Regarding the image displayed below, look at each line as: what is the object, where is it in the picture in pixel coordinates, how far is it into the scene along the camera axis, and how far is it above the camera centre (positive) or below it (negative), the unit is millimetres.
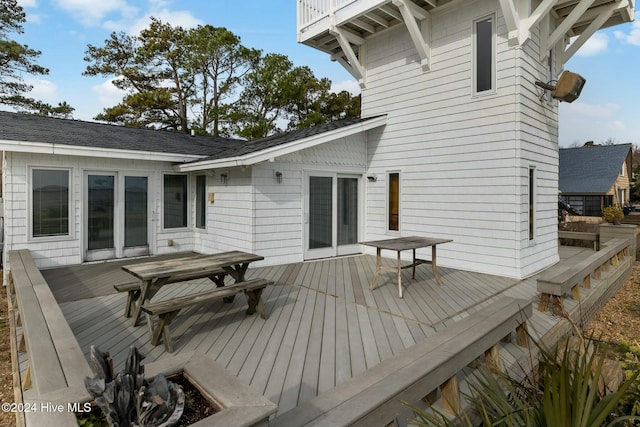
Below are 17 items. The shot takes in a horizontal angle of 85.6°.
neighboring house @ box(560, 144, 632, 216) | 17656 +1735
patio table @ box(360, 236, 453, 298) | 4562 -516
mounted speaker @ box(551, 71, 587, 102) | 5703 +2054
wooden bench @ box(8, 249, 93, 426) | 1338 -784
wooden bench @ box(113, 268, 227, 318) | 3485 -844
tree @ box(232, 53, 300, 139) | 16125 +5292
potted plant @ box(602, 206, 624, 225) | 9641 -163
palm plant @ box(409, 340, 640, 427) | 1489 -897
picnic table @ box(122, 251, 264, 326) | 3287 -646
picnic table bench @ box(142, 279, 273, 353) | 2930 -870
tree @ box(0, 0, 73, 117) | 14359 +6136
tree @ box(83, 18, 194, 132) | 16828 +6726
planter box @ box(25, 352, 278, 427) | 1160 -726
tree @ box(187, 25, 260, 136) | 16578 +6846
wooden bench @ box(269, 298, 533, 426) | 1479 -871
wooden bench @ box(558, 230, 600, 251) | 8242 -673
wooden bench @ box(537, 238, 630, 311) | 3793 -844
